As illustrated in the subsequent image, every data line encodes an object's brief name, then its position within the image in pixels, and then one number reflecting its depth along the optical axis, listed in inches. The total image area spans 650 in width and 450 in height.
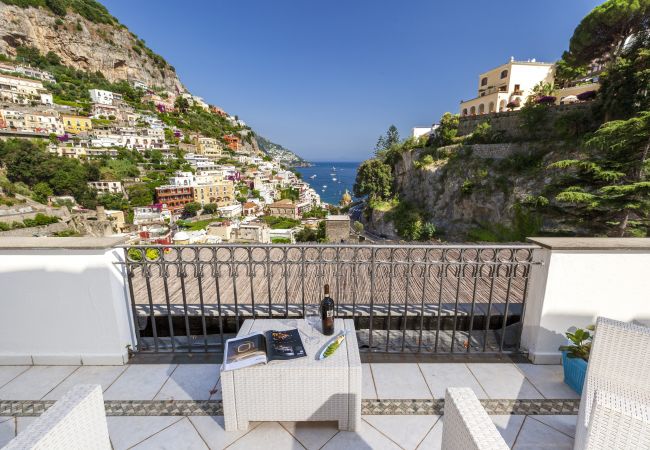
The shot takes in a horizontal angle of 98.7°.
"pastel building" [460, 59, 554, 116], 1084.5
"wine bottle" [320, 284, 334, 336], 81.4
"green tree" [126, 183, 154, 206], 1999.3
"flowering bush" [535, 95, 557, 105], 787.4
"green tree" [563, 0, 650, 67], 697.0
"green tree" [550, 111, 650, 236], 277.4
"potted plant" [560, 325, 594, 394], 90.4
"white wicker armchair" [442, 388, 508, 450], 39.6
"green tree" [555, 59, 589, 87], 982.0
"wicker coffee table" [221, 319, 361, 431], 71.2
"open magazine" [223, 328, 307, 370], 70.6
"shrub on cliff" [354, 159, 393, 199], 1264.8
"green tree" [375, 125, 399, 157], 1974.7
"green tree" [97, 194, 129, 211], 1818.3
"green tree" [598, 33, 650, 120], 496.0
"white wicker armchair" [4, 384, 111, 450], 36.9
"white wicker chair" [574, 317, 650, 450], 68.4
